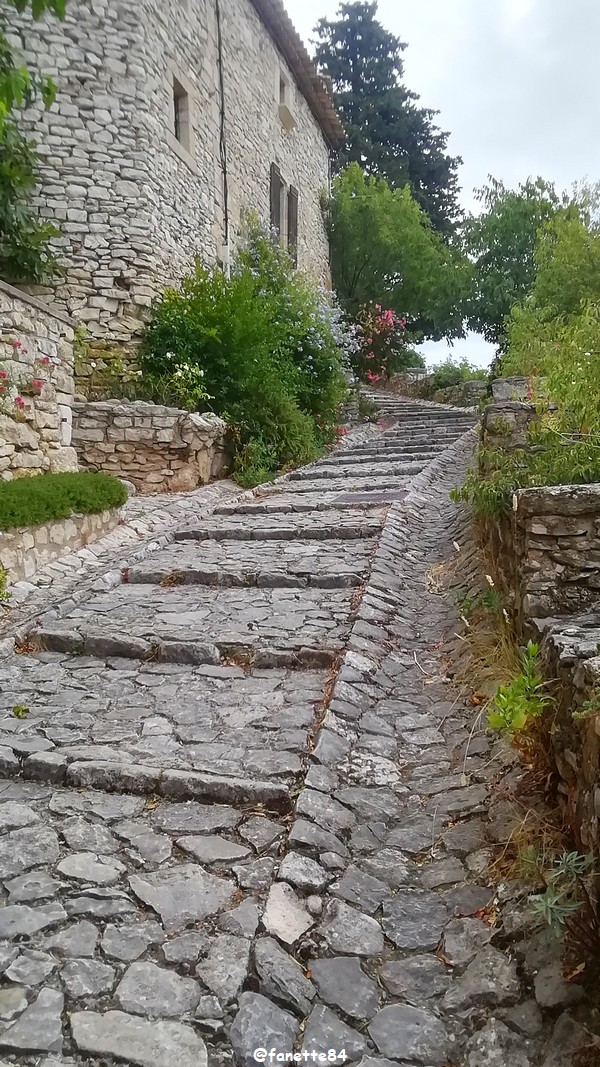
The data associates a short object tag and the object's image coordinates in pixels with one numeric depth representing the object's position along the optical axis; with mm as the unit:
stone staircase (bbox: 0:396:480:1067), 1869
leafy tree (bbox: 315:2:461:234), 21891
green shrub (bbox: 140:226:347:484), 9148
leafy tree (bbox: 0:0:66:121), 2324
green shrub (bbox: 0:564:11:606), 4891
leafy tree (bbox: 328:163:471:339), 17047
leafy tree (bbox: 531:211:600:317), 9555
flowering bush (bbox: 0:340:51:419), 6398
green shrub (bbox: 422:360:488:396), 16750
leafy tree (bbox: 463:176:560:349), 15430
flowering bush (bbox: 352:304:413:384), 16734
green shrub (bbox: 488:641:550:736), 2340
